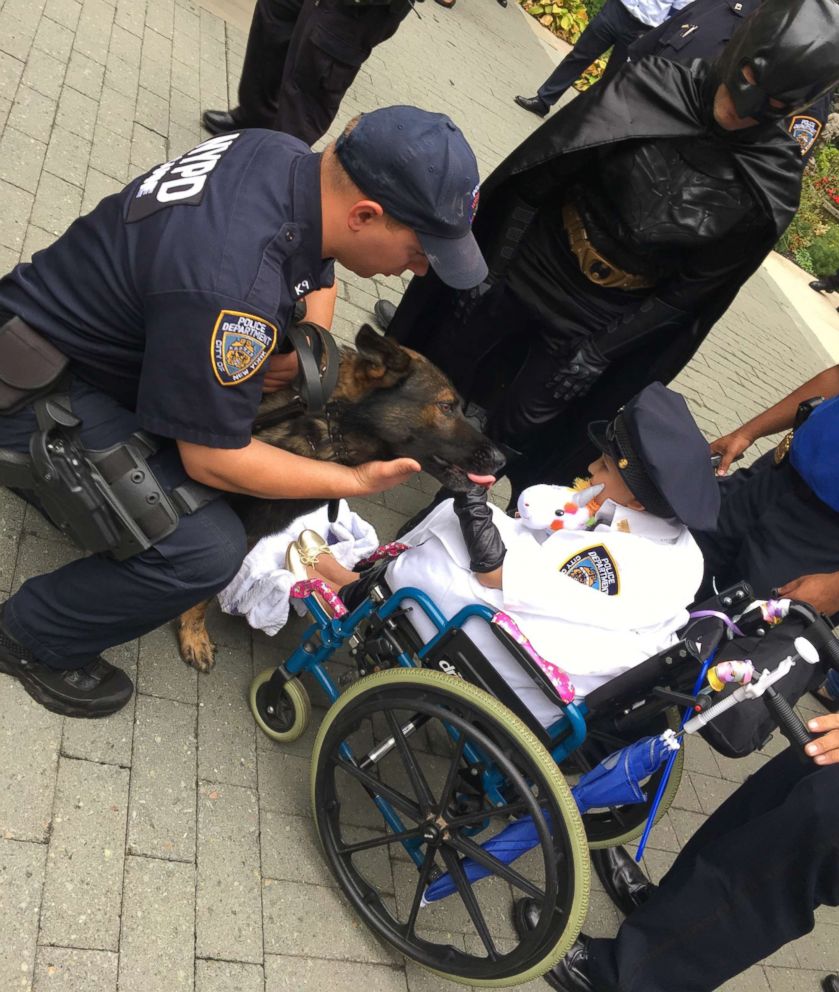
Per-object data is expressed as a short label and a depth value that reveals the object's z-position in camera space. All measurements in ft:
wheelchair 6.72
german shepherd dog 8.26
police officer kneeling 6.01
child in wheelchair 7.39
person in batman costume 9.04
